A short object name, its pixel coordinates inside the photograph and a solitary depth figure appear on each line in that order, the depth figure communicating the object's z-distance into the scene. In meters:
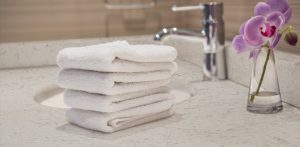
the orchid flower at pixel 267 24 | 0.83
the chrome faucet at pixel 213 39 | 1.20
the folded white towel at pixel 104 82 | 0.78
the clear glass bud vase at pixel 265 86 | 0.88
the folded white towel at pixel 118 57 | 0.78
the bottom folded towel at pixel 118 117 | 0.80
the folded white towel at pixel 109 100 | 0.79
